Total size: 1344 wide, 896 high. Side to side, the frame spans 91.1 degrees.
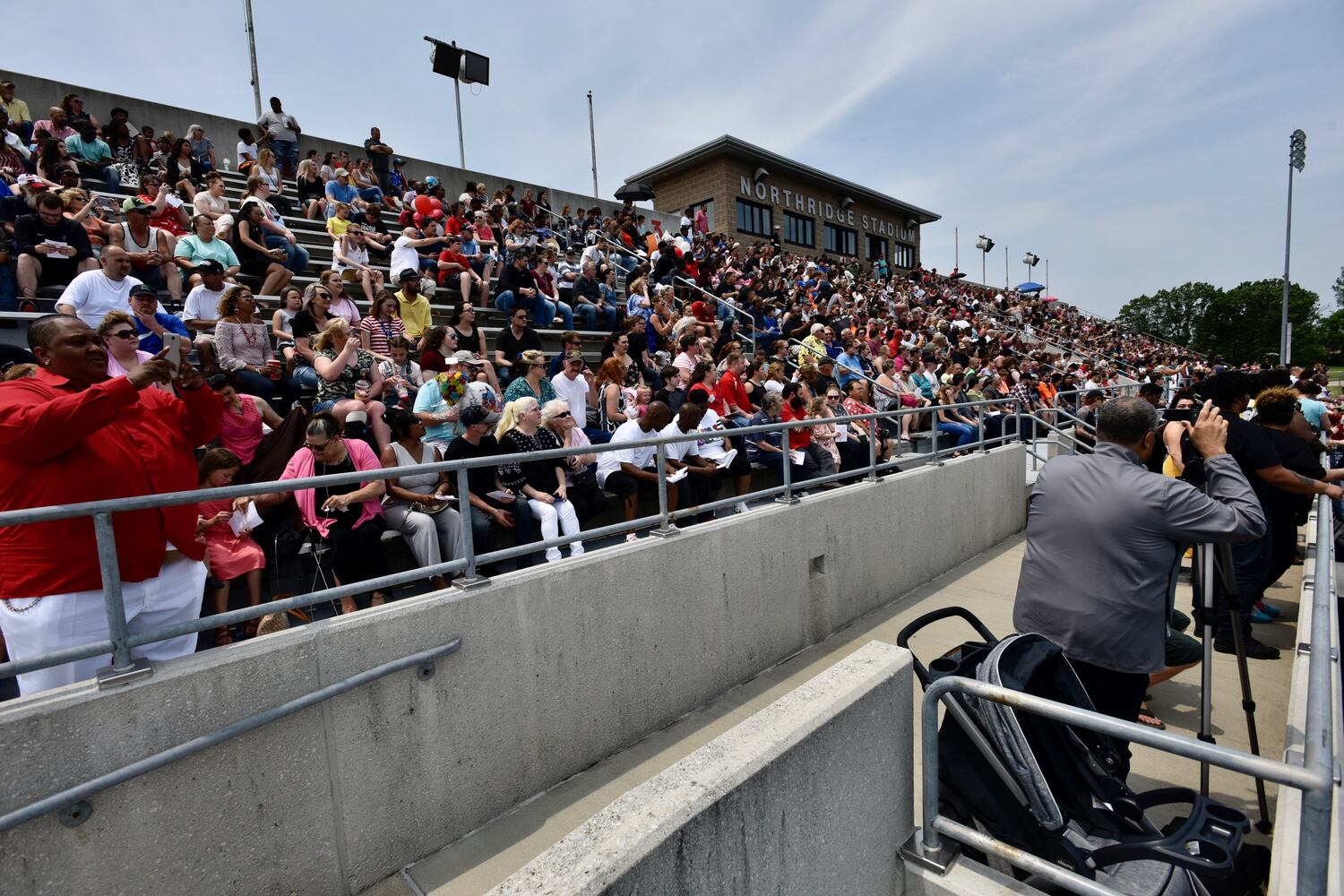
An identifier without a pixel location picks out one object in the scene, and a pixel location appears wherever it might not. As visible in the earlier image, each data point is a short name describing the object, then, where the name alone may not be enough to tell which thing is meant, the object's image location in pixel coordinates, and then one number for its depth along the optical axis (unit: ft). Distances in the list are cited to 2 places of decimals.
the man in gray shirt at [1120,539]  9.82
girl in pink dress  11.67
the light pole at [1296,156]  86.74
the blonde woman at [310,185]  37.88
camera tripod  10.82
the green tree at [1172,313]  327.06
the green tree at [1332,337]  249.14
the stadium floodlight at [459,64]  68.80
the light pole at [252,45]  64.34
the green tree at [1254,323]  252.42
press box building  109.19
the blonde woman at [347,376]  17.25
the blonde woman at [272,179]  34.42
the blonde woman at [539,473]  16.24
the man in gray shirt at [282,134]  41.93
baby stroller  7.29
